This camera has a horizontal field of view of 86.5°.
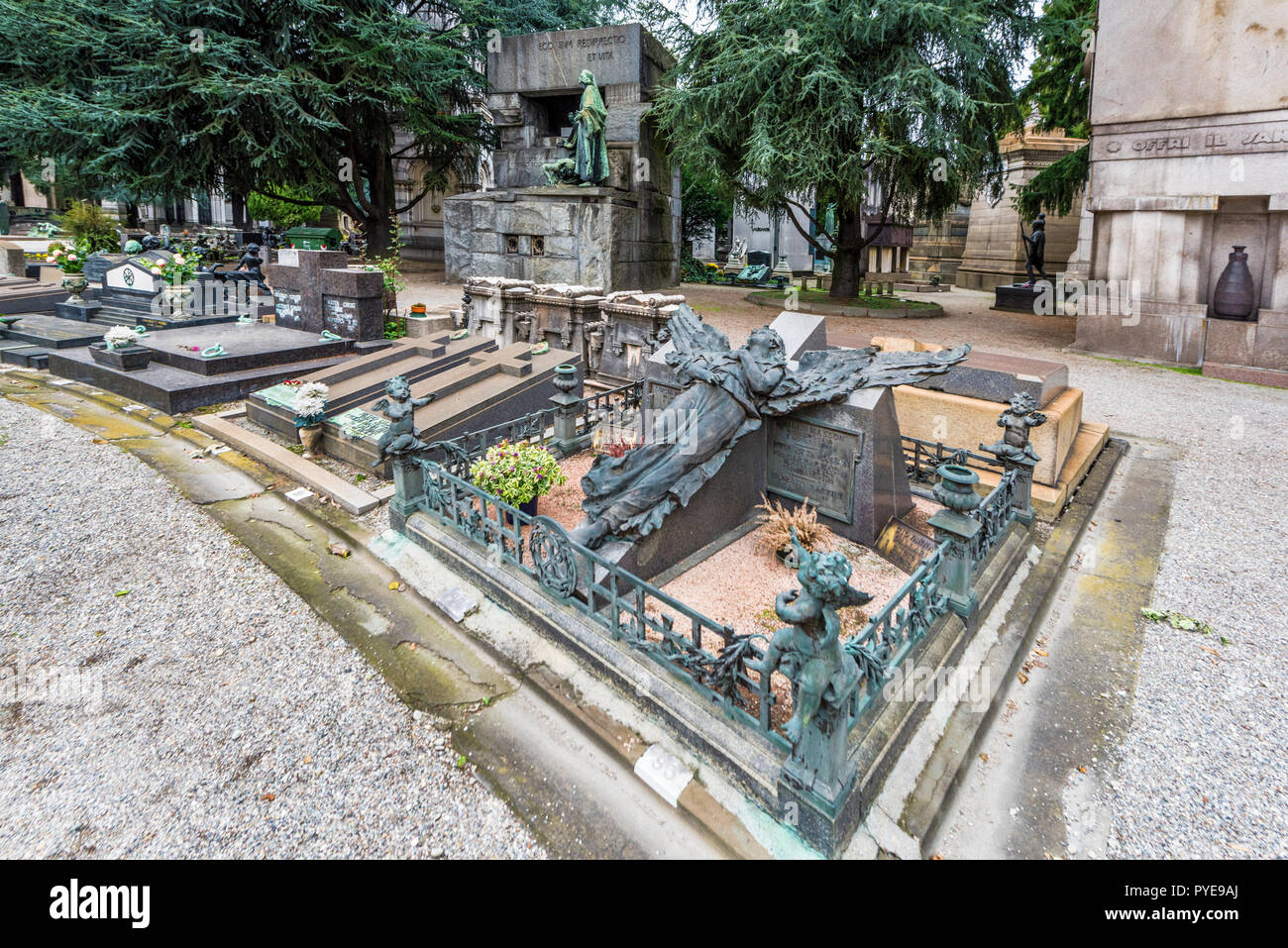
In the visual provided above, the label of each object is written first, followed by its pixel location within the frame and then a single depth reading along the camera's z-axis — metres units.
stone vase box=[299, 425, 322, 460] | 8.24
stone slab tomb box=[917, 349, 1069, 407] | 7.13
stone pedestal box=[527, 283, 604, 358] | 11.40
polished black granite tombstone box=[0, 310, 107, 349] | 12.73
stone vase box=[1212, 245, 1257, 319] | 13.12
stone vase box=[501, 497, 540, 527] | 6.06
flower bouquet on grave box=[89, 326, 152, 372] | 10.75
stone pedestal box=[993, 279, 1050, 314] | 21.59
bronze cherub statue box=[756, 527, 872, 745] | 2.93
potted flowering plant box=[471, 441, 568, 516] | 5.84
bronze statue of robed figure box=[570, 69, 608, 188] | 18.11
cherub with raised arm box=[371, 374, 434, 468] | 5.91
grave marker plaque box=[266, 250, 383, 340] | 12.16
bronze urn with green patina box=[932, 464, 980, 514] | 4.64
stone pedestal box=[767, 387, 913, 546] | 5.53
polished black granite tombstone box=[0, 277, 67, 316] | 15.34
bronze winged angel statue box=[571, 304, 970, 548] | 5.10
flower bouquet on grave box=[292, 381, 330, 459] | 8.16
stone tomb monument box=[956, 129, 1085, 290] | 26.09
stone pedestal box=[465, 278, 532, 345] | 12.38
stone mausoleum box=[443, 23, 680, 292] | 18.77
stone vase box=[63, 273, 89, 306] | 14.81
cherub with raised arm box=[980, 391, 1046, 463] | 5.88
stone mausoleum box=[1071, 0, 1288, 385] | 12.45
